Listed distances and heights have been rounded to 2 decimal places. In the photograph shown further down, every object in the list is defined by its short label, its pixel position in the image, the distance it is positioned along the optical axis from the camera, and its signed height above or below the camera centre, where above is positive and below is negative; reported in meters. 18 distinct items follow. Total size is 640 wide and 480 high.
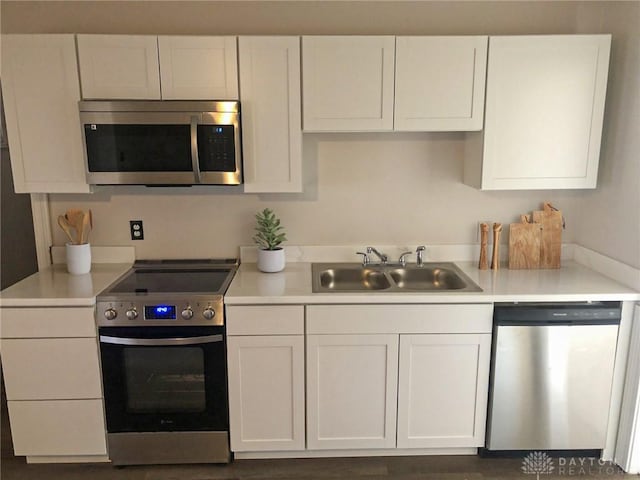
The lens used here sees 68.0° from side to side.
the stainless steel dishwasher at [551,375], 2.22 -1.02
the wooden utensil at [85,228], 2.64 -0.40
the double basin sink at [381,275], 2.69 -0.66
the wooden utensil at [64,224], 2.63 -0.37
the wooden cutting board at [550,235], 2.70 -0.43
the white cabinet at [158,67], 2.29 +0.43
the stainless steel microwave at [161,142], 2.30 +0.08
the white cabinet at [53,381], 2.19 -1.05
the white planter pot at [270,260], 2.58 -0.55
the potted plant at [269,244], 2.59 -0.48
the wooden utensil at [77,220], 2.63 -0.34
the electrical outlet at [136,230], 2.76 -0.42
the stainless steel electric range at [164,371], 2.19 -1.00
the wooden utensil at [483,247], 2.70 -0.50
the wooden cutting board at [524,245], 2.70 -0.49
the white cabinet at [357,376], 2.23 -1.04
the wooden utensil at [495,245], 2.68 -0.48
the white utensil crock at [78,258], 2.55 -0.54
